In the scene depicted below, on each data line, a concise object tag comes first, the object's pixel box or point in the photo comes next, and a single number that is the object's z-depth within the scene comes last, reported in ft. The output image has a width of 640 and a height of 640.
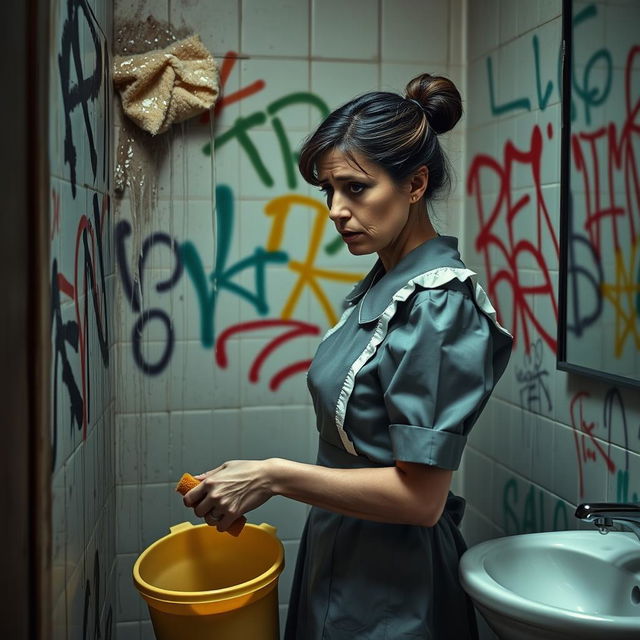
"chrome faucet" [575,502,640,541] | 3.61
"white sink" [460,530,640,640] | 3.20
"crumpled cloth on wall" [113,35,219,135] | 5.78
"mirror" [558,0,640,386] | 4.15
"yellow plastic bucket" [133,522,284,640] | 3.84
